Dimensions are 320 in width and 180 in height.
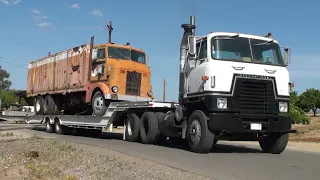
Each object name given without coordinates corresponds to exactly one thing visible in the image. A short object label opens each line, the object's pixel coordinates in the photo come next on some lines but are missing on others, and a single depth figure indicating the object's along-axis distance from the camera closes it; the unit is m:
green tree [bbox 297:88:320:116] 81.26
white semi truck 11.74
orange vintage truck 18.14
